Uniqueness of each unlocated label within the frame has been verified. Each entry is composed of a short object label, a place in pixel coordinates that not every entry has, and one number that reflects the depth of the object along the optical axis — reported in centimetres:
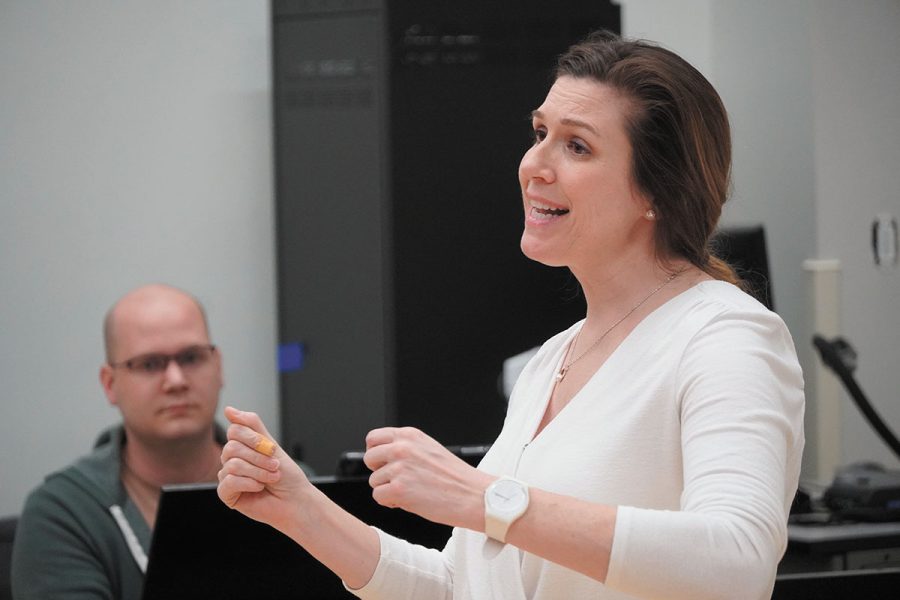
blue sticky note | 716
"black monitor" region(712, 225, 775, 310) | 578
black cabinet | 697
